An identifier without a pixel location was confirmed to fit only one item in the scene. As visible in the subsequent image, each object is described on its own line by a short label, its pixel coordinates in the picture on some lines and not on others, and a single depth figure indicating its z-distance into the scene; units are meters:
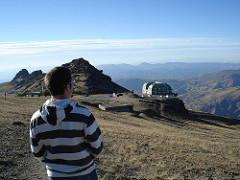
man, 3.40
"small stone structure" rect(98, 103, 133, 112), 35.51
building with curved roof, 72.31
